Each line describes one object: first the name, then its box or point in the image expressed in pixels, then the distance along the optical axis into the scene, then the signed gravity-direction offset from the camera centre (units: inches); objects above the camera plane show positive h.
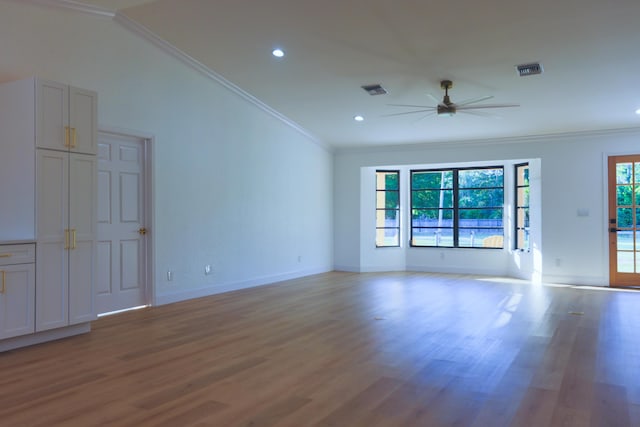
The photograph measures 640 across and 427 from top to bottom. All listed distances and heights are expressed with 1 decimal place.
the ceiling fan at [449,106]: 237.8 +65.3
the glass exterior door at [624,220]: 295.9 -2.2
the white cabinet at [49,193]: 159.2 +8.9
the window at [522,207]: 351.9 +7.8
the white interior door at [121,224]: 209.8 -3.2
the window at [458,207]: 374.3 +8.1
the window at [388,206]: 401.1 +9.6
